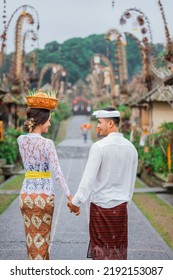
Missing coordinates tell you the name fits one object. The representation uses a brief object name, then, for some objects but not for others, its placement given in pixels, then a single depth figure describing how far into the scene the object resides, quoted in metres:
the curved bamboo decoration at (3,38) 18.16
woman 6.71
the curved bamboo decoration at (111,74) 43.39
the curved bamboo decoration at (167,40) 16.41
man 6.42
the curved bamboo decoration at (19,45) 23.66
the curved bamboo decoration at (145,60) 25.41
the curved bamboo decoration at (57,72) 50.72
